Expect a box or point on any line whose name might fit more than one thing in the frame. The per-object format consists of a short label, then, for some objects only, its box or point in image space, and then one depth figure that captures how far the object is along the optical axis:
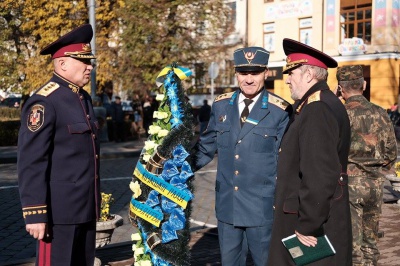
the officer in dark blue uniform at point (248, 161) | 4.62
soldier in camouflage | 5.60
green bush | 29.52
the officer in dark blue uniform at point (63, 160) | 4.00
